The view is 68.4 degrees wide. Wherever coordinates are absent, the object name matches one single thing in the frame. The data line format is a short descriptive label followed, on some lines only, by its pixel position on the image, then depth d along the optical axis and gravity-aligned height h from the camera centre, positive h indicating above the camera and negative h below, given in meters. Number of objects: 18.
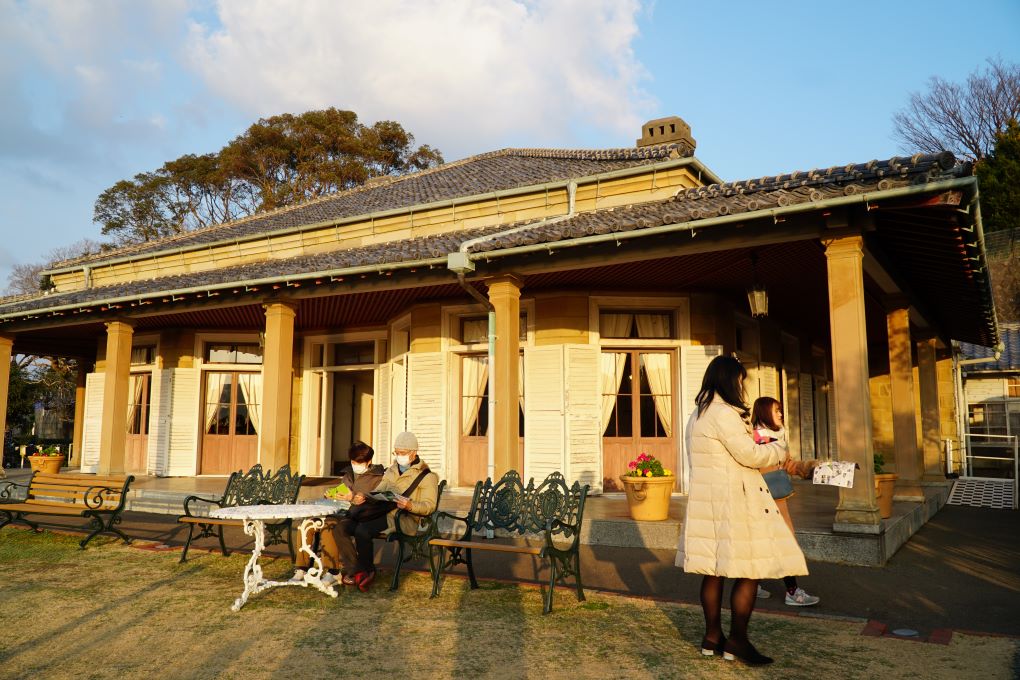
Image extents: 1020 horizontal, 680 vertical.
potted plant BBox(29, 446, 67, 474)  13.85 -0.45
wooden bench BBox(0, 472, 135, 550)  7.32 -0.67
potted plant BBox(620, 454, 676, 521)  7.03 -0.51
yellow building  6.59 +1.70
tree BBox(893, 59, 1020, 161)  29.34 +12.78
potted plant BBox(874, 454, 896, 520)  6.93 -0.53
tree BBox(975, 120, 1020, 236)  25.25 +8.63
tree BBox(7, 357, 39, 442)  22.45 +1.06
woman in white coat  3.51 -0.37
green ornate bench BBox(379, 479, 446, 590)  5.36 -0.75
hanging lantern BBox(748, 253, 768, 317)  7.73 +1.40
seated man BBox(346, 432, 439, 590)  5.40 -0.50
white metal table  5.02 -0.67
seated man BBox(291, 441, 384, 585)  5.56 -0.46
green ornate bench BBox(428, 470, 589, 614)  4.98 -0.59
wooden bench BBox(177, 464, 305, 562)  6.62 -0.50
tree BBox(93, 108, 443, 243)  29.94 +10.88
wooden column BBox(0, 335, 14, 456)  12.29 +1.13
